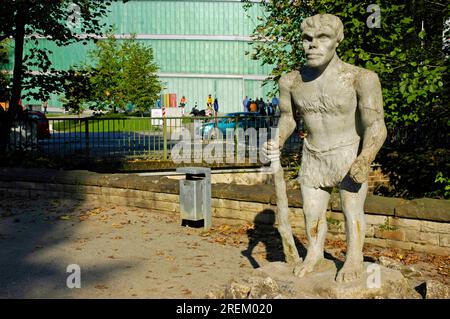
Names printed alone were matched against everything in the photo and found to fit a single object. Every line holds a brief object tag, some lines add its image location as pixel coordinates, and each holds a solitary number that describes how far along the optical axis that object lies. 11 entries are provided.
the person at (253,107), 36.84
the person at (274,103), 34.29
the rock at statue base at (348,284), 4.55
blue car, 15.67
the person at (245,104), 40.99
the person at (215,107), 40.69
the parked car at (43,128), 14.46
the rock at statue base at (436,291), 5.02
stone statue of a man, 4.60
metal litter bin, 9.04
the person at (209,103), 42.56
